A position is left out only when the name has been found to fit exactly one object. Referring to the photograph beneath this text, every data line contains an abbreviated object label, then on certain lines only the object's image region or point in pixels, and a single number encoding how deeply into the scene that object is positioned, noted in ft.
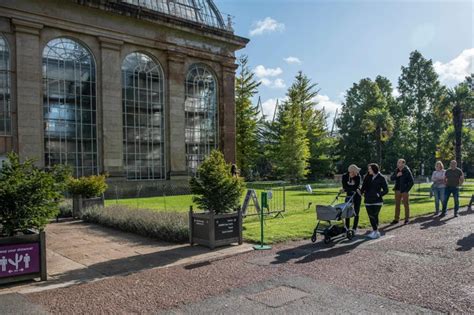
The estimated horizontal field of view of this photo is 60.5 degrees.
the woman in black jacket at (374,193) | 34.22
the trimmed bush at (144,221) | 33.81
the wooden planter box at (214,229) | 30.35
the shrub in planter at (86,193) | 51.78
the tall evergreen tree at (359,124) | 194.49
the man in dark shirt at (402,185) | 40.86
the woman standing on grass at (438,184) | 46.68
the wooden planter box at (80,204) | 51.40
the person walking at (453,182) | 45.39
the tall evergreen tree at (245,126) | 168.45
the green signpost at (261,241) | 29.51
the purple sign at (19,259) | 21.43
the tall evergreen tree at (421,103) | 204.18
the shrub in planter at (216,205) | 30.76
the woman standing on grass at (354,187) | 34.62
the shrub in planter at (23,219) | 21.71
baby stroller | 30.68
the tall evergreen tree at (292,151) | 153.28
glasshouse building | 73.87
